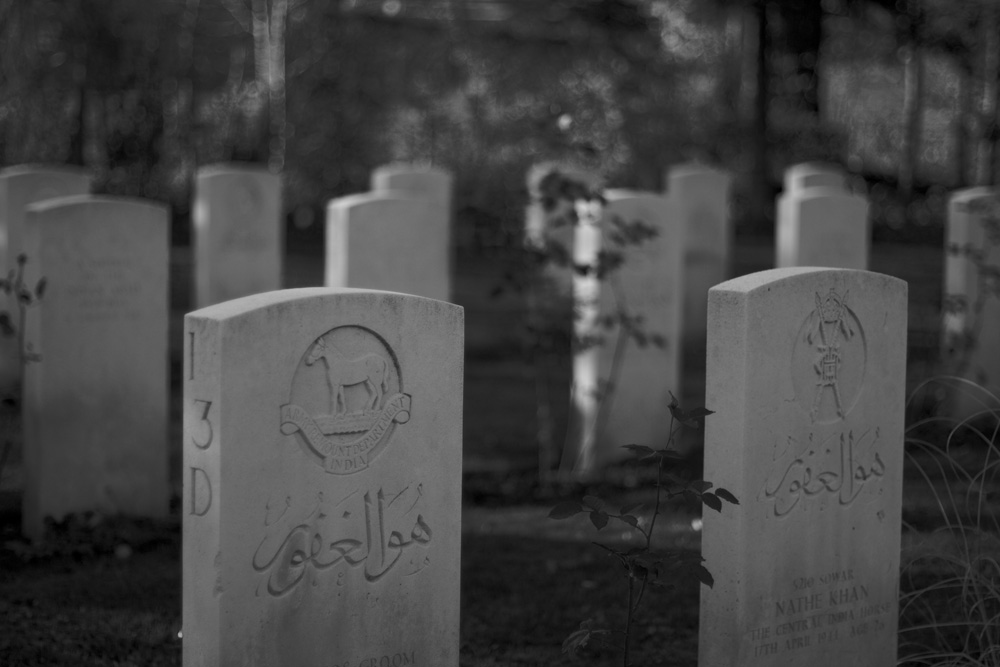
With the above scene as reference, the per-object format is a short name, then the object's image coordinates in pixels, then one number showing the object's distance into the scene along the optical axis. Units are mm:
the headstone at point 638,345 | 7023
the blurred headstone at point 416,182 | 9836
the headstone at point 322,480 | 2947
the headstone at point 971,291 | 7781
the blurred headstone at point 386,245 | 6449
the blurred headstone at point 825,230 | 7773
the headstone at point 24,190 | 8133
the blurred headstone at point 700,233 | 10867
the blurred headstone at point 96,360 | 5355
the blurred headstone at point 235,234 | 9258
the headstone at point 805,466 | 3502
